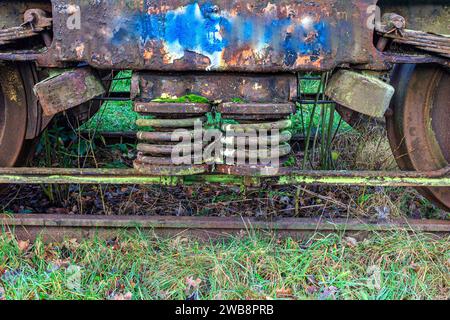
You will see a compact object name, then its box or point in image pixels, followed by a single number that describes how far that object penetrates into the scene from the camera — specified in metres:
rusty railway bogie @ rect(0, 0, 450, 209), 2.64
